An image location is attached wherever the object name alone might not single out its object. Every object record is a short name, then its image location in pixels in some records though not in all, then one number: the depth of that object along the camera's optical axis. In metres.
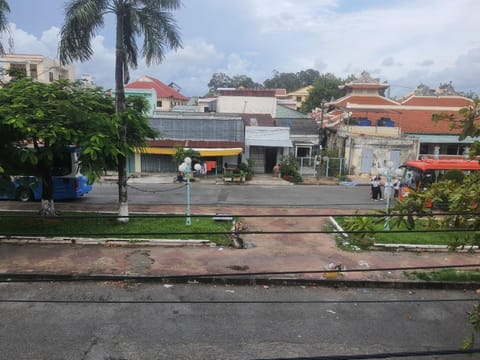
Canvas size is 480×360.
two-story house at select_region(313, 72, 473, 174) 29.00
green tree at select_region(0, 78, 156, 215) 10.87
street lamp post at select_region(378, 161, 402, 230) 13.95
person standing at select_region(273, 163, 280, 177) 28.42
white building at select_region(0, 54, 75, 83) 38.69
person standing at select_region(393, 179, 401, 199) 20.20
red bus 19.25
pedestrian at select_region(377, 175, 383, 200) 20.36
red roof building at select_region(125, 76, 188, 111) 54.41
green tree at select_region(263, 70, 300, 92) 111.81
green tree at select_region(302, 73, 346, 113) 62.84
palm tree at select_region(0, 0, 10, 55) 15.10
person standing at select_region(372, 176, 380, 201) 20.36
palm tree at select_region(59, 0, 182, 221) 12.52
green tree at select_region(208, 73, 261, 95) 98.17
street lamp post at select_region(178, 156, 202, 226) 13.58
